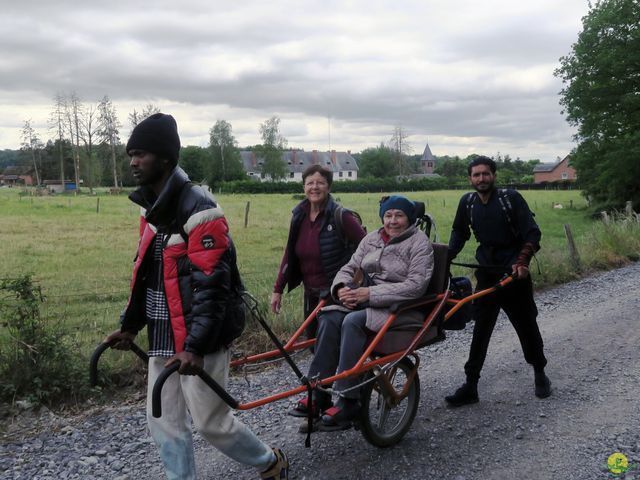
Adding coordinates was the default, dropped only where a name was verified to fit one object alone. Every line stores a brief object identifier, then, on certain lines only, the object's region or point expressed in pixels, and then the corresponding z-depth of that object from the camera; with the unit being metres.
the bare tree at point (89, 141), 70.84
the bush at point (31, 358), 4.98
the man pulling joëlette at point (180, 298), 2.89
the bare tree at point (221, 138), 93.44
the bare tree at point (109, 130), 70.56
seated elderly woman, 3.89
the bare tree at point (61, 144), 70.00
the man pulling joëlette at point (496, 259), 5.05
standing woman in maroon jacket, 4.74
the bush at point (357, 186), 74.22
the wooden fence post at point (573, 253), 11.05
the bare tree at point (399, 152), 106.25
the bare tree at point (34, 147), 82.87
